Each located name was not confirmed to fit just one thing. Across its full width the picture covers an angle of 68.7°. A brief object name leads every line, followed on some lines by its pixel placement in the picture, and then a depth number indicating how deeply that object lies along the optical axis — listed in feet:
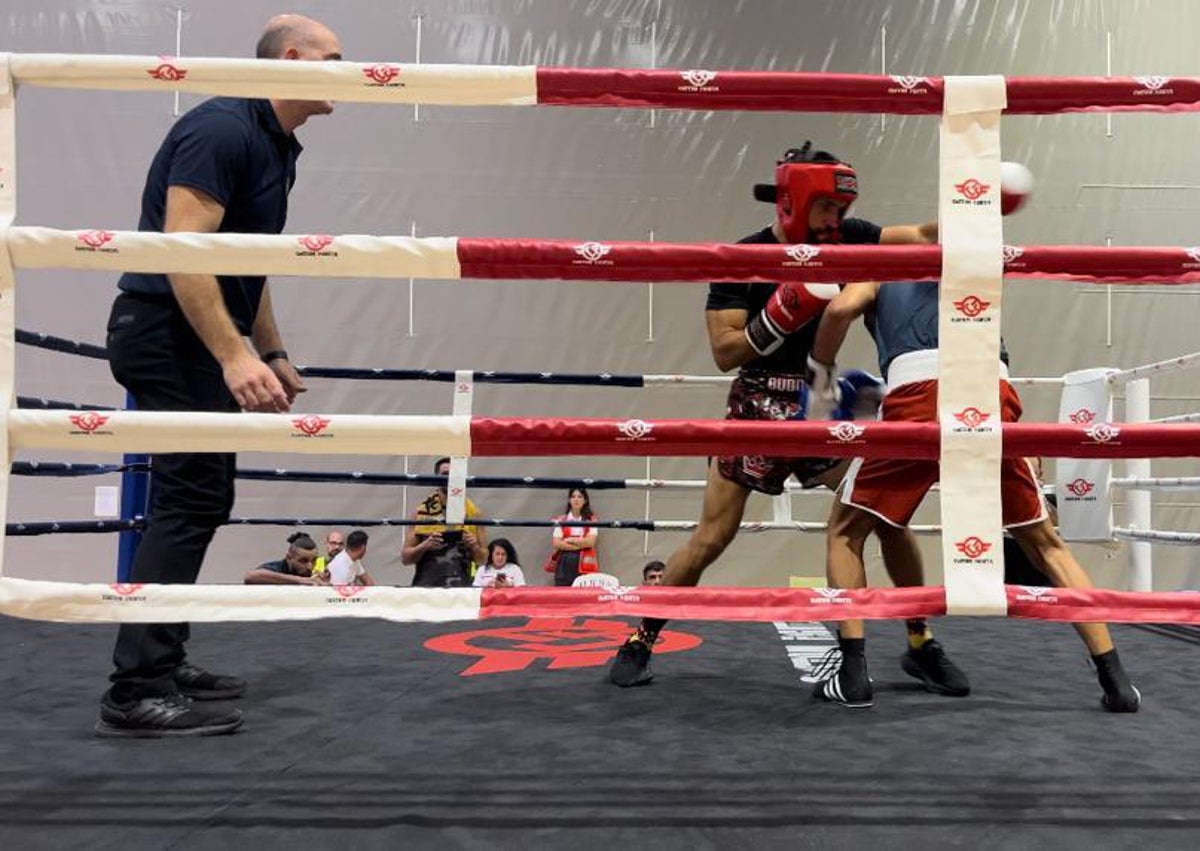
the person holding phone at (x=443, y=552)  13.57
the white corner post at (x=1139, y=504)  10.85
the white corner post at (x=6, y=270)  4.00
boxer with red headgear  6.03
